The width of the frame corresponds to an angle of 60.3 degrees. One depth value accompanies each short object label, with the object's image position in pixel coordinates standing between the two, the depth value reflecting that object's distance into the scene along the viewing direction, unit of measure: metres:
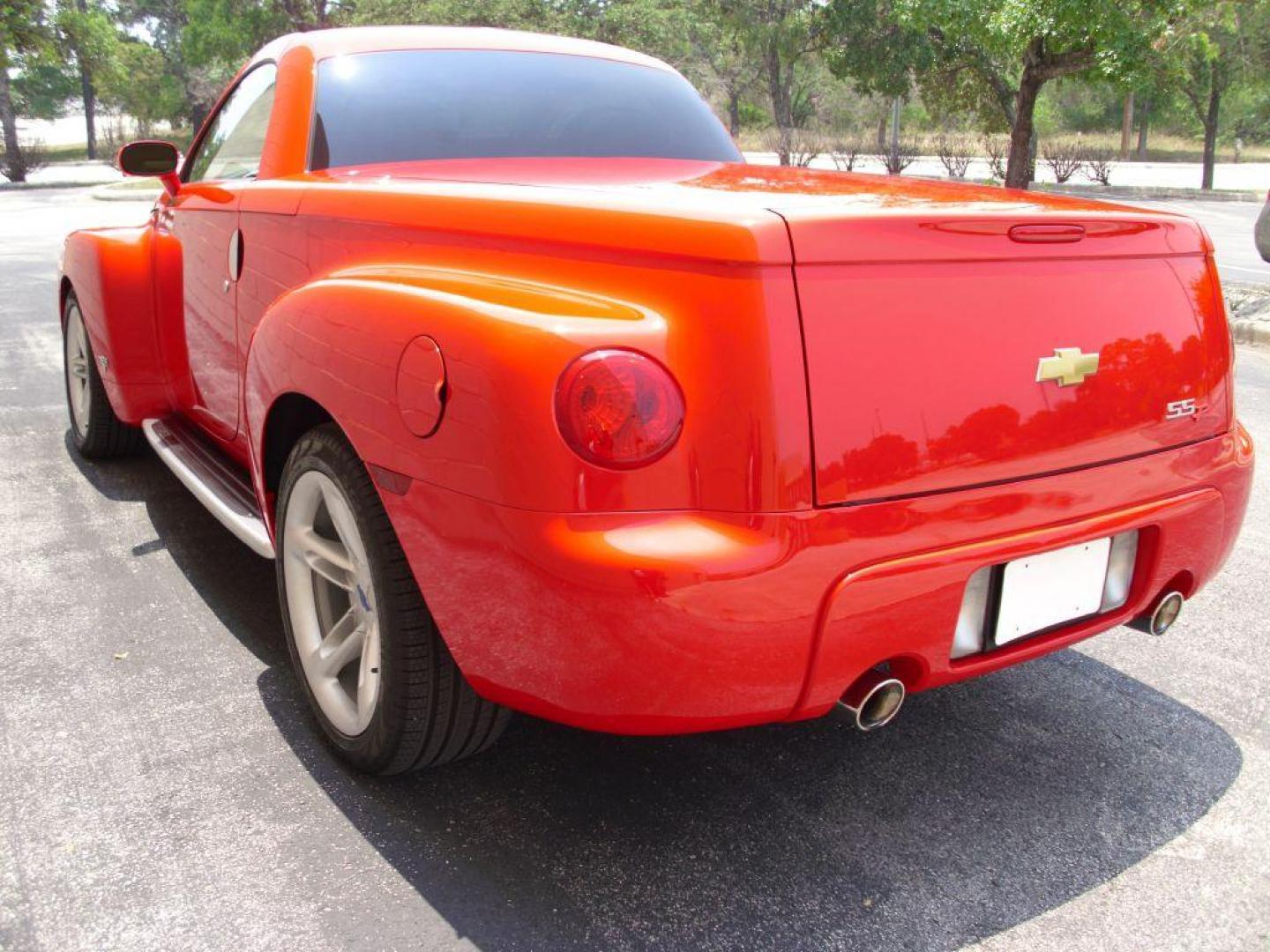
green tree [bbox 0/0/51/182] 29.53
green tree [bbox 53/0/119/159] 36.25
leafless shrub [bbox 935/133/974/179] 33.12
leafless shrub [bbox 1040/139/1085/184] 30.83
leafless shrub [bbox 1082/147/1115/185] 30.69
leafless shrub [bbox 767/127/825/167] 36.34
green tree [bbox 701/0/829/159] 35.16
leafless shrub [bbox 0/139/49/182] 33.03
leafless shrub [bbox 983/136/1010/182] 30.14
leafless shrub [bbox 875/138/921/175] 32.94
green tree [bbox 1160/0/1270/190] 13.74
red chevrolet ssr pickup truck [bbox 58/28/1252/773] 1.73
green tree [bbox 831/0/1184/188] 13.09
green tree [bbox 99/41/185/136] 49.16
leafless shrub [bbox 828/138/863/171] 33.66
